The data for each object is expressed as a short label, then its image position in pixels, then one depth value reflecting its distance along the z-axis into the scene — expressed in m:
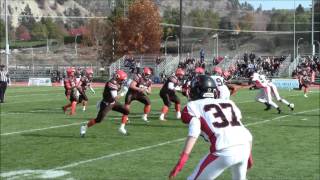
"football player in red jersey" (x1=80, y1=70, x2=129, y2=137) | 15.77
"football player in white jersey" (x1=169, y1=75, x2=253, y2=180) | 6.80
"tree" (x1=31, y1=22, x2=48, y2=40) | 141.25
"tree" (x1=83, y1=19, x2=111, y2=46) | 103.27
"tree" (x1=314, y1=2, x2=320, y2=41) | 91.31
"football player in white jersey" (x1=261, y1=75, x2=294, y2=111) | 23.59
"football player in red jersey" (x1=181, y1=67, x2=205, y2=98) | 18.06
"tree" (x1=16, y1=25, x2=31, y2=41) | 149.30
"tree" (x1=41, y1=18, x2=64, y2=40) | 140.75
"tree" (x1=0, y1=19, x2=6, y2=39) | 128.51
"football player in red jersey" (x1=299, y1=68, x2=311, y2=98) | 33.64
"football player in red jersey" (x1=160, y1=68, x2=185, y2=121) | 20.56
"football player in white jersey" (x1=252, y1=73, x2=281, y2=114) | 23.31
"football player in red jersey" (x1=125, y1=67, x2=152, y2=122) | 18.80
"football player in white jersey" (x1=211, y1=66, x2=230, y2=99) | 15.31
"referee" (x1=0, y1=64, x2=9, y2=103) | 28.64
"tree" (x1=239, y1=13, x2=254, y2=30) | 130.12
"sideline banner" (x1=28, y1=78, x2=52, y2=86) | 51.88
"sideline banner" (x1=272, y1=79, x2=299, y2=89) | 42.19
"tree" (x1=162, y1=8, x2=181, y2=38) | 100.97
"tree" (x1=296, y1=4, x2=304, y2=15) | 123.28
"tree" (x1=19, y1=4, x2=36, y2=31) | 157.75
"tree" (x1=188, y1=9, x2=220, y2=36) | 130.12
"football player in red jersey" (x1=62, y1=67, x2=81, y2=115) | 22.30
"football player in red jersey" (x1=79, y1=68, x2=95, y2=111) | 23.44
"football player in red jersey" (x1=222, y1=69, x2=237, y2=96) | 20.72
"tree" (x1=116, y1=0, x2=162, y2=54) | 63.78
